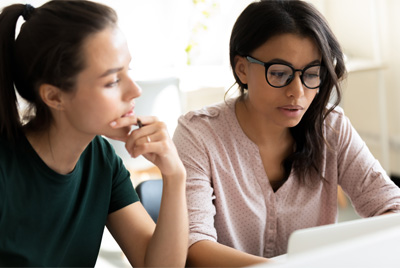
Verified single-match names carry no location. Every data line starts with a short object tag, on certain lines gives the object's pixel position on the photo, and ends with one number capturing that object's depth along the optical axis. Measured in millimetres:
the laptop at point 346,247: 610
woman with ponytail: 1169
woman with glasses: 1545
